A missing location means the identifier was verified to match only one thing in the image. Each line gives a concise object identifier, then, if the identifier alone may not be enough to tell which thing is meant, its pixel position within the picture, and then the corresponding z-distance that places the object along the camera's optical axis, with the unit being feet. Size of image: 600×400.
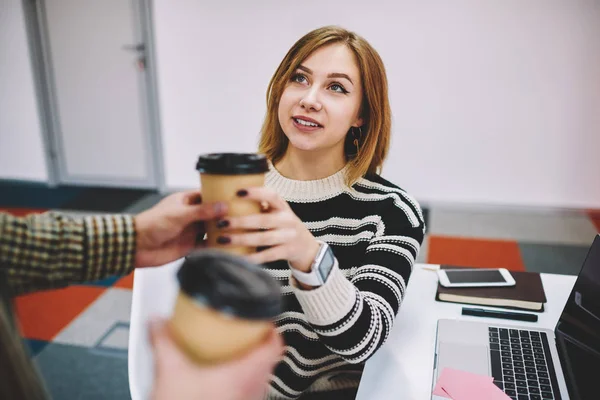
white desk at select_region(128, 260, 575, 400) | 3.07
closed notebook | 3.99
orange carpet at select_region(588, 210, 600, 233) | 12.29
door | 13.30
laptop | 2.97
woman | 3.66
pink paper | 2.88
